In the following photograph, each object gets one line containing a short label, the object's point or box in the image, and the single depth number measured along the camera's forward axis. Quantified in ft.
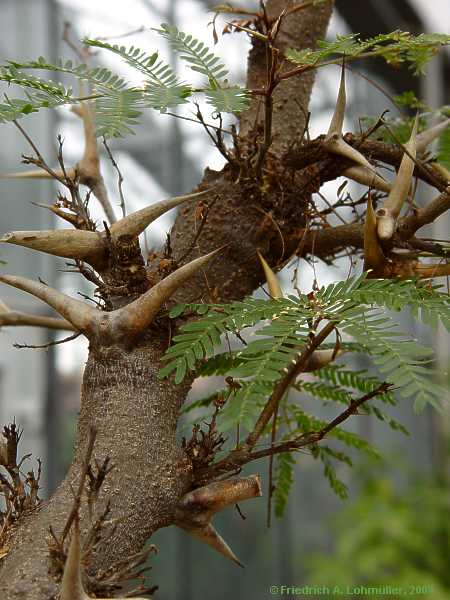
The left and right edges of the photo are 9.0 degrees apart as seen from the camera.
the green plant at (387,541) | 10.62
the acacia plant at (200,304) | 2.74
